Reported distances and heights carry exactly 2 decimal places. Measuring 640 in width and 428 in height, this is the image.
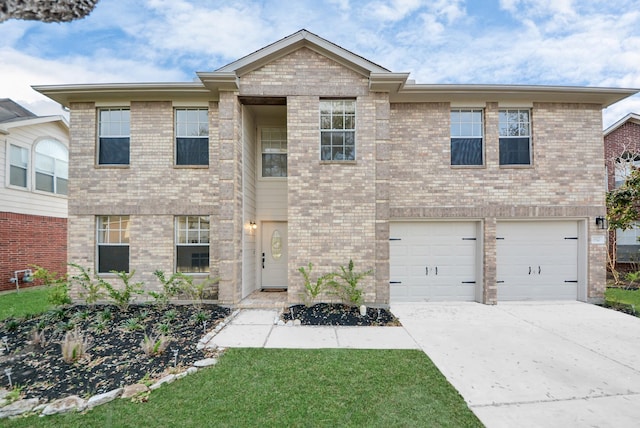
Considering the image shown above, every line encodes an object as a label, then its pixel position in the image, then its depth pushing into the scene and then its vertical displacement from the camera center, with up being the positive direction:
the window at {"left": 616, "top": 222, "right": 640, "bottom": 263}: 11.00 -1.02
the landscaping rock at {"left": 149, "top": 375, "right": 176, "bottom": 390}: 3.52 -2.12
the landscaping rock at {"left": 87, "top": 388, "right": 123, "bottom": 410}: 3.20 -2.11
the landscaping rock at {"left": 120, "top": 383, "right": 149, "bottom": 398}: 3.36 -2.11
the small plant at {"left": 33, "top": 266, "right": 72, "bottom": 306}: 6.96 -1.91
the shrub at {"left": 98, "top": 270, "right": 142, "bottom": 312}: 6.75 -1.83
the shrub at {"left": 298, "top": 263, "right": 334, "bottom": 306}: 6.61 -1.62
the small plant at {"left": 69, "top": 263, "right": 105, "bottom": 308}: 7.03 -1.77
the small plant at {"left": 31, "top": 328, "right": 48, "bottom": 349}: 4.82 -2.15
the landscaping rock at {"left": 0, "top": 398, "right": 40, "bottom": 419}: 3.05 -2.13
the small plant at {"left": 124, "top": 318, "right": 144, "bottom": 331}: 5.48 -2.15
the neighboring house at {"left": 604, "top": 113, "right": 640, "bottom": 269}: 10.95 +2.33
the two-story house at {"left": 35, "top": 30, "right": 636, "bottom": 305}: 6.97 +1.05
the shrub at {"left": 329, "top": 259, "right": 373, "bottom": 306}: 6.56 -1.62
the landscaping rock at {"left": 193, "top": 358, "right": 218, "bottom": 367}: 4.07 -2.14
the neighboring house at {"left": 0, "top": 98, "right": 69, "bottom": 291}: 9.55 +0.83
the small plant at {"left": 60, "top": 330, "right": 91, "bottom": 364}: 4.20 -2.02
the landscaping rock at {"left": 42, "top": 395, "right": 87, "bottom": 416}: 3.08 -2.12
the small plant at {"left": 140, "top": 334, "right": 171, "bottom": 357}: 4.36 -2.05
